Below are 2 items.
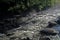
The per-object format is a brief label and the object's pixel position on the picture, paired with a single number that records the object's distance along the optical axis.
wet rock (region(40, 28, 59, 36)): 6.37
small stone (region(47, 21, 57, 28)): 7.37
